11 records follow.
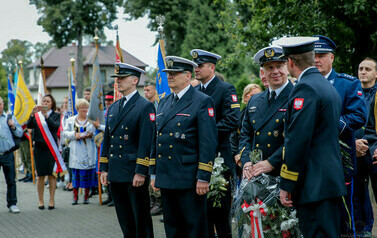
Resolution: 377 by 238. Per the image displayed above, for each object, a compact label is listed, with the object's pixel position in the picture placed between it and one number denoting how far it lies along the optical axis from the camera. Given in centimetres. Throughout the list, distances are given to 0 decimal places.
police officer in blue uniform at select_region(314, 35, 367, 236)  462
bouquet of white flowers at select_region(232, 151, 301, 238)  407
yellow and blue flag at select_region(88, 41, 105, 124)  966
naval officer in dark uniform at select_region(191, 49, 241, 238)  568
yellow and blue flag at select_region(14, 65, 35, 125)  1169
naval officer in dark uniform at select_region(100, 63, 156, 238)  562
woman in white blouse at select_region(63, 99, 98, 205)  1020
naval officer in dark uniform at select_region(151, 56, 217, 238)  475
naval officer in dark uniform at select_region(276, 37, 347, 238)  351
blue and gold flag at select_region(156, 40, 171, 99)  859
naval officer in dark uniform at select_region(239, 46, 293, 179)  426
